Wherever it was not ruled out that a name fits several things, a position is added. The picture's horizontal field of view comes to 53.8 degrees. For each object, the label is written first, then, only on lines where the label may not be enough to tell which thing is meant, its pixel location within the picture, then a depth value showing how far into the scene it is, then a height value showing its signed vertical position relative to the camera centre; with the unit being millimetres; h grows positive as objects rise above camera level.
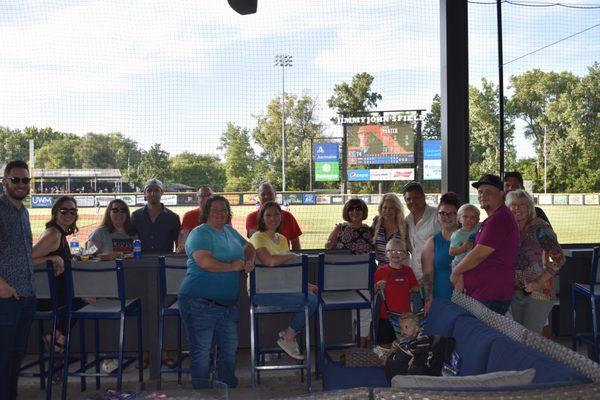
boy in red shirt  3611 -606
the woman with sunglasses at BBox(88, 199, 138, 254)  4383 -307
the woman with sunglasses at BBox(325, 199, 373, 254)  4527 -323
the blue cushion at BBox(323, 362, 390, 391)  2686 -891
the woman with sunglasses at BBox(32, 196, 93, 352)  3660 -339
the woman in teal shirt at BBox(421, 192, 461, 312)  3561 -420
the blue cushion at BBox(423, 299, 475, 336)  2684 -629
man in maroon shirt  3080 -366
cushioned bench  1809 -600
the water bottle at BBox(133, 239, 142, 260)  4258 -420
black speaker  4027 +1273
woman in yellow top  3744 -421
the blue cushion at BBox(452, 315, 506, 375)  2176 -610
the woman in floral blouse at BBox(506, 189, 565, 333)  3527 -481
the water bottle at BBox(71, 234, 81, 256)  5428 -502
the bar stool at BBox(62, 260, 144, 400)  3596 -605
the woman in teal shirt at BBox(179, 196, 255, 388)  3355 -533
